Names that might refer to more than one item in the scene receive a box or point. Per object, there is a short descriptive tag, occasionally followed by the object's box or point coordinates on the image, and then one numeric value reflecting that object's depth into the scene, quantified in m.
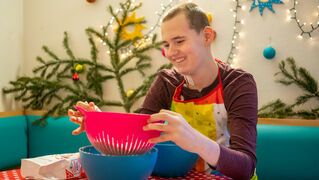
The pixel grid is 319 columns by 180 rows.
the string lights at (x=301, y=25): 1.73
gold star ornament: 2.19
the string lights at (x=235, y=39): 1.92
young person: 0.89
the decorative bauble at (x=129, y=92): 2.11
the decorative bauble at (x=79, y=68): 2.24
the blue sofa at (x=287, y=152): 1.42
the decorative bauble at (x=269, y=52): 1.77
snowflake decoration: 1.83
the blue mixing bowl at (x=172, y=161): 0.79
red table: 0.75
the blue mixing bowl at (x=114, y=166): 0.63
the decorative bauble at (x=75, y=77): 2.26
